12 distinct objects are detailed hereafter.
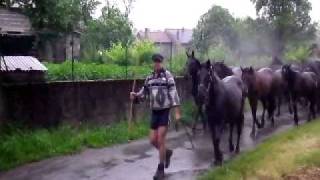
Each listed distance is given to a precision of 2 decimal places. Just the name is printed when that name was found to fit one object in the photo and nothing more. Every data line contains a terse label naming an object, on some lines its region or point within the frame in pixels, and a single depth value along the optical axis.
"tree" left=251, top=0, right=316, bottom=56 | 33.75
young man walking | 8.91
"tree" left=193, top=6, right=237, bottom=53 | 39.33
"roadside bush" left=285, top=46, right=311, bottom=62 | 34.97
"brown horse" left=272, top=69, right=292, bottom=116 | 16.58
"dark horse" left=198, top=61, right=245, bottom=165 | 9.71
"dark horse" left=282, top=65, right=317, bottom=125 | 15.58
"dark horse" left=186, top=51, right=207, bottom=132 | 12.96
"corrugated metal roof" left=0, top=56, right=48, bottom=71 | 11.60
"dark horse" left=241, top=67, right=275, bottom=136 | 15.04
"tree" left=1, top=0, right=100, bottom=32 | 9.65
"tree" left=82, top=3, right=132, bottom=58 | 36.71
